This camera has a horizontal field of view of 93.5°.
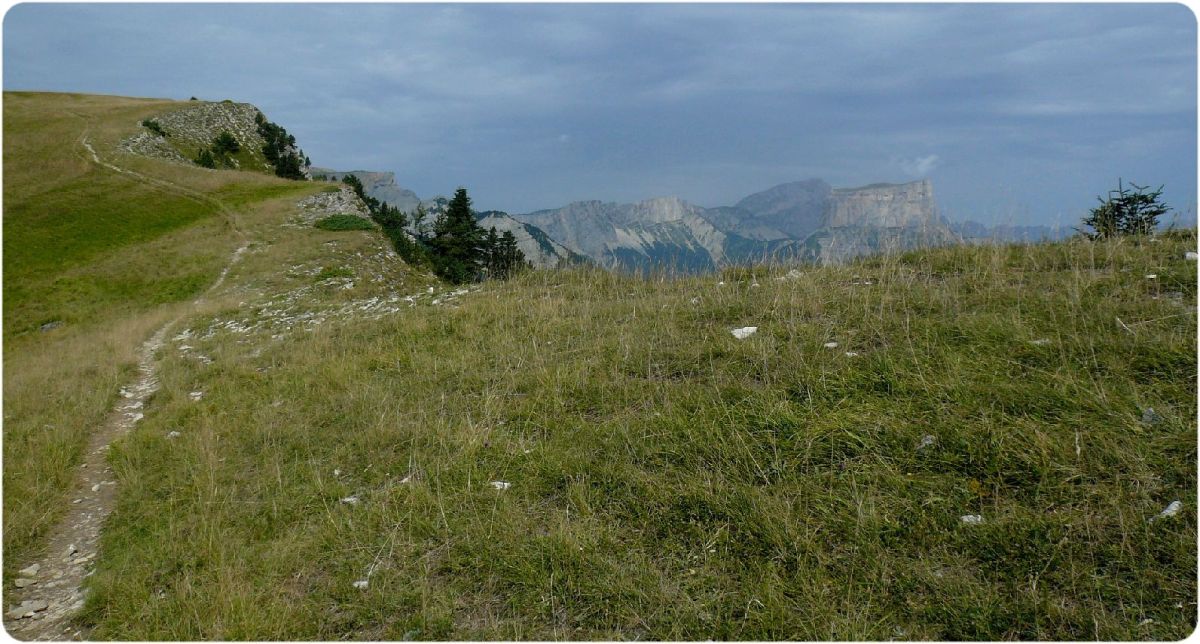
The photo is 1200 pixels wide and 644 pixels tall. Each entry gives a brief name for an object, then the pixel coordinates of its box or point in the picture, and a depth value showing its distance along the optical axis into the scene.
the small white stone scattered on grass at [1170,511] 3.78
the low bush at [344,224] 34.22
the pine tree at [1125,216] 10.95
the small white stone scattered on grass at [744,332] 8.06
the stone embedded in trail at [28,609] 5.46
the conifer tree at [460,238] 43.91
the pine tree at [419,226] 59.42
